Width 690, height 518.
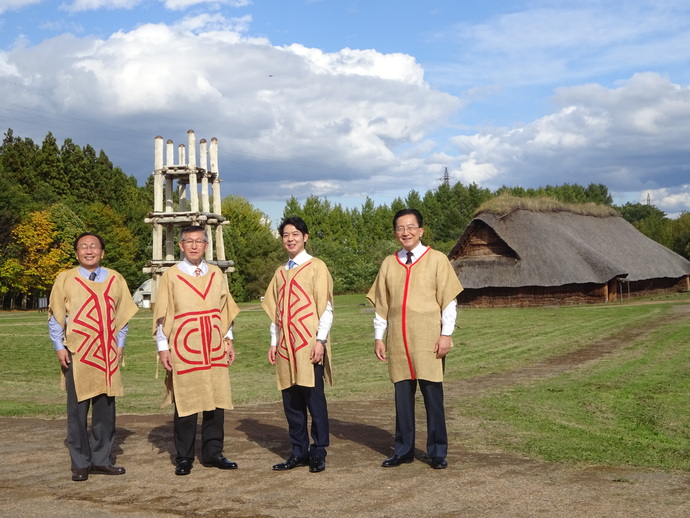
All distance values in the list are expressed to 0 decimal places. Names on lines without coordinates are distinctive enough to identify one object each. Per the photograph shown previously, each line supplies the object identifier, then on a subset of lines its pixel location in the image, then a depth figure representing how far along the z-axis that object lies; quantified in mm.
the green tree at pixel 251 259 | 64938
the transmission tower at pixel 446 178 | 108350
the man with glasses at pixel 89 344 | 6457
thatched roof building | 41406
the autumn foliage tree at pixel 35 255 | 51656
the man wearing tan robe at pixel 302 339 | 6453
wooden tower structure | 32438
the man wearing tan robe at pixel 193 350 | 6414
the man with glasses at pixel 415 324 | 6449
